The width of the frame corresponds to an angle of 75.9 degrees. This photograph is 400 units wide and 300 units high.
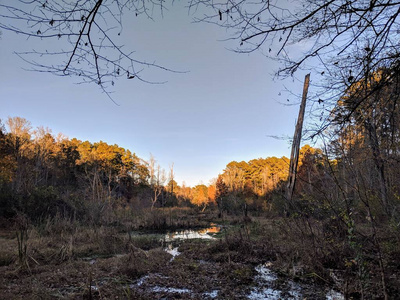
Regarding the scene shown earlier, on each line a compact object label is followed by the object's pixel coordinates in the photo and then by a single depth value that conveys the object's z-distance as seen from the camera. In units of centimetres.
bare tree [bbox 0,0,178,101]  182
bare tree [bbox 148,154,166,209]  3980
